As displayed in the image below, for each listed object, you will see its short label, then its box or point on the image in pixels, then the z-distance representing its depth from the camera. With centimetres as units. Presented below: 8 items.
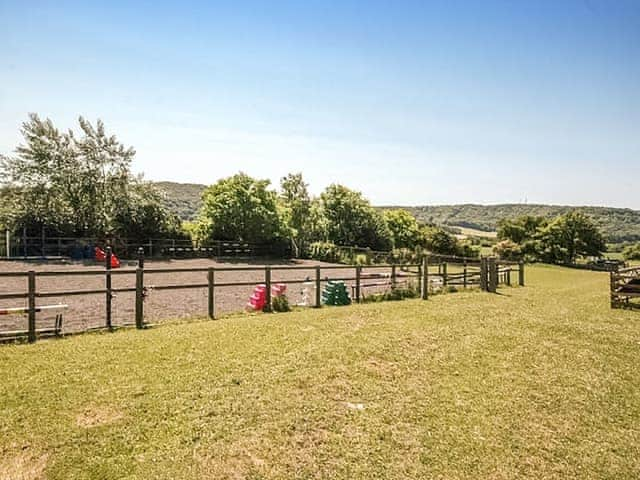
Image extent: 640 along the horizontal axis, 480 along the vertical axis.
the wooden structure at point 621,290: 1265
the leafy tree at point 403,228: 4631
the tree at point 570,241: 5322
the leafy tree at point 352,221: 4078
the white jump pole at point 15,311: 663
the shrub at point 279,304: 1025
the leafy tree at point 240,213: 3275
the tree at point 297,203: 3694
